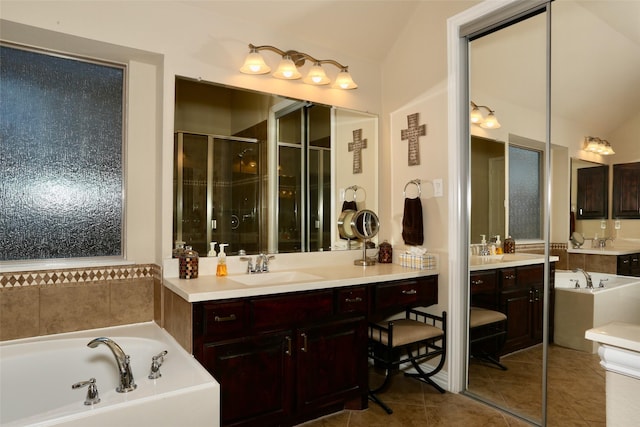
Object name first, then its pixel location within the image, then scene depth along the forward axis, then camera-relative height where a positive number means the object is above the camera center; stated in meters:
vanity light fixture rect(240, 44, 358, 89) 2.60 +1.02
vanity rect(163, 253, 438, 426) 2.00 -0.63
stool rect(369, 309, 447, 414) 2.52 -0.80
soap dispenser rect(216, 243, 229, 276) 2.52 -0.31
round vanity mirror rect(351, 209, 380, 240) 3.05 -0.06
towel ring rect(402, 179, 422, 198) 3.01 +0.25
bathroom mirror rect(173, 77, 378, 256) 2.56 +0.34
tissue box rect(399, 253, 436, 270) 2.80 -0.32
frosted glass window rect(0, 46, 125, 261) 2.22 +0.34
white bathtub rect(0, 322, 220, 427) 1.53 -0.74
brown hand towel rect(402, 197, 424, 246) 2.93 -0.05
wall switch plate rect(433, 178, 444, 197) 2.82 +0.20
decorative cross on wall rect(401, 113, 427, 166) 3.00 +0.62
